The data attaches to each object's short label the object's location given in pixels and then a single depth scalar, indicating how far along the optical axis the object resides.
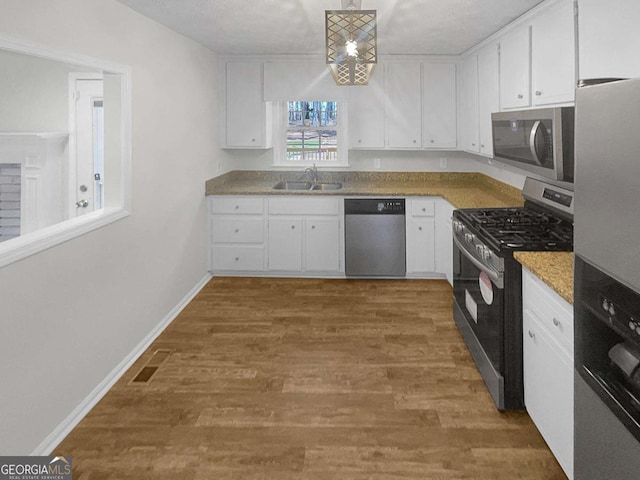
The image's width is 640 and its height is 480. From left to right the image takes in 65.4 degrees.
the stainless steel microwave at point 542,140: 2.38
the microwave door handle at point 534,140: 2.57
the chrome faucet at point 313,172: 5.66
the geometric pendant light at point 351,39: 2.54
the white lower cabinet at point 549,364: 1.93
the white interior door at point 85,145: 4.06
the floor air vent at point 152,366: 3.01
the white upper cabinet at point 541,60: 2.75
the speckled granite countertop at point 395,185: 4.55
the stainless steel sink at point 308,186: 5.58
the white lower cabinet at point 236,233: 5.11
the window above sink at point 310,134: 5.80
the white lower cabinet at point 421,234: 4.99
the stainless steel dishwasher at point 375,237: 5.02
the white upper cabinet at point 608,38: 2.05
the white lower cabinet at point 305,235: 5.10
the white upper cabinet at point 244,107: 5.29
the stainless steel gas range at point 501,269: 2.53
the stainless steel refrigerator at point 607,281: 1.18
